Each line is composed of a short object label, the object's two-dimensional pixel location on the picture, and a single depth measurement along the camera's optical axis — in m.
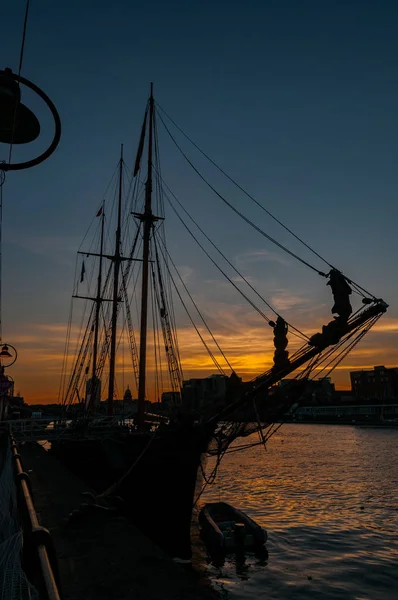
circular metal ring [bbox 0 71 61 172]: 4.22
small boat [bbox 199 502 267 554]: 18.30
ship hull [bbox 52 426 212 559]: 18.05
